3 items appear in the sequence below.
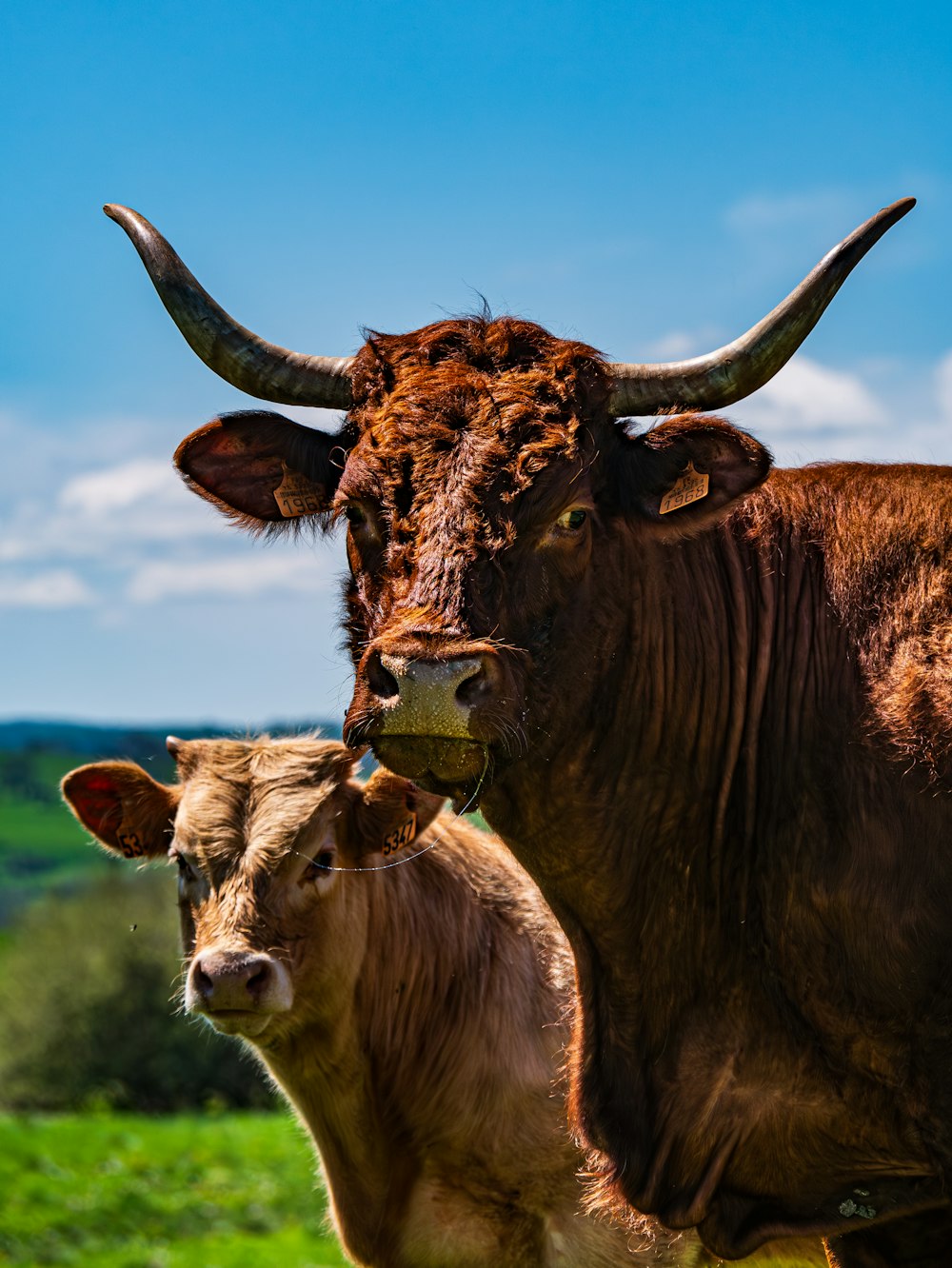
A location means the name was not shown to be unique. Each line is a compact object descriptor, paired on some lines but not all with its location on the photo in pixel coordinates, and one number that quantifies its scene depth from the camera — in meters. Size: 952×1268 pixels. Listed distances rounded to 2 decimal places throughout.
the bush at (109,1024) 53.84
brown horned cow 4.69
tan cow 7.62
